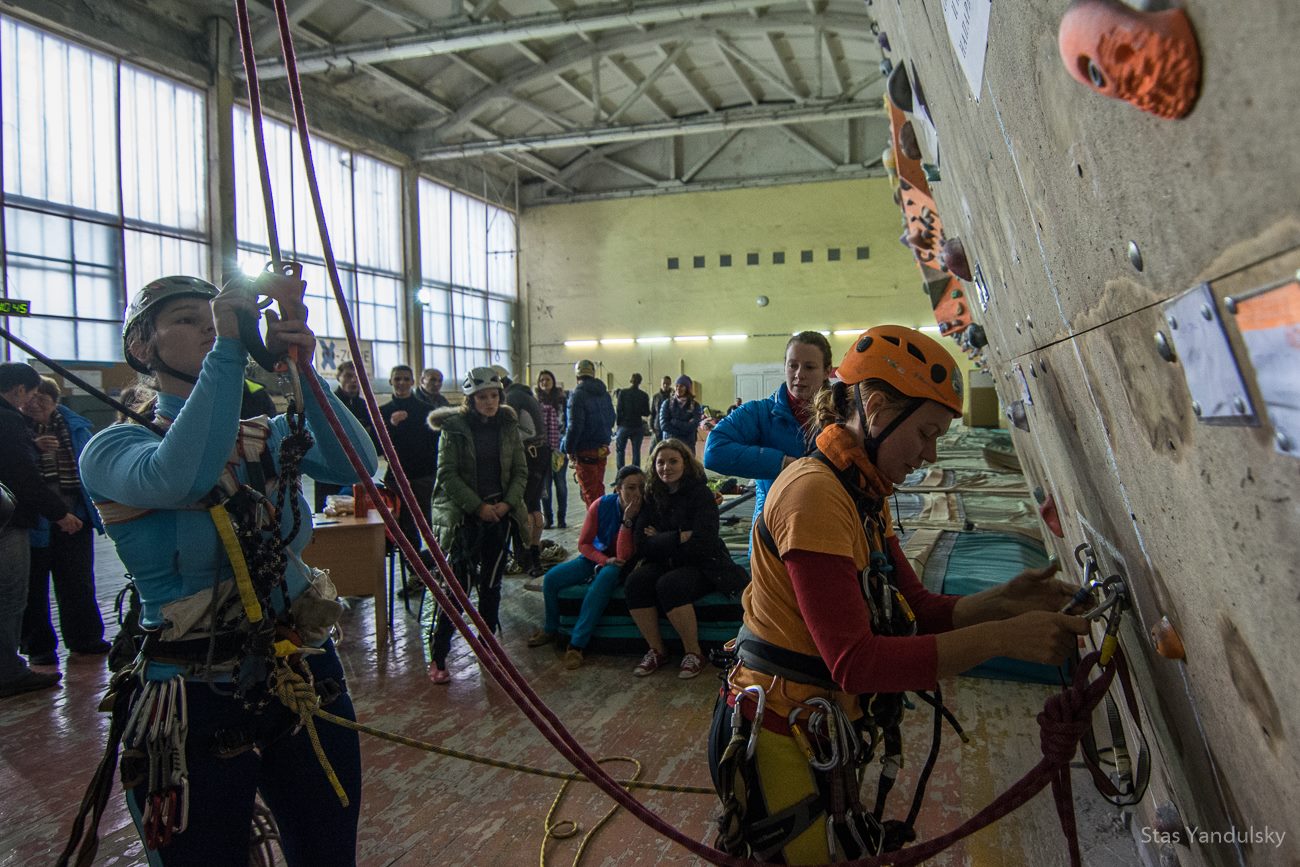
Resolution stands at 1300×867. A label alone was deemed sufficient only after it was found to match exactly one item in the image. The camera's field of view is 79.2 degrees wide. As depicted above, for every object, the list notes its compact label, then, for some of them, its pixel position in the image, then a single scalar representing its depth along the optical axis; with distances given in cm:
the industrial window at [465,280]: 1611
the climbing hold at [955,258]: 193
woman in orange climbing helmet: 113
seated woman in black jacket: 364
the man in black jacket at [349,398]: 496
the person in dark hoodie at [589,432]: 650
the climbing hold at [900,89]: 195
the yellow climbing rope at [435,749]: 133
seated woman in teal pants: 383
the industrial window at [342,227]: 1166
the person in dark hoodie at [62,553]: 370
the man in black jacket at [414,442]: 489
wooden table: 398
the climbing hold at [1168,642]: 78
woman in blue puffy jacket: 268
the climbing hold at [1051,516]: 191
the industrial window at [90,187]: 883
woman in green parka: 369
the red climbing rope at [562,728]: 98
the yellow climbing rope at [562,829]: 224
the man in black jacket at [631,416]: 898
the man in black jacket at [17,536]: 341
